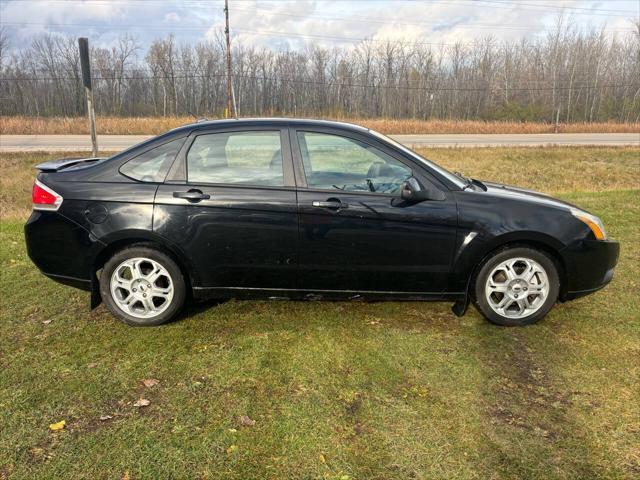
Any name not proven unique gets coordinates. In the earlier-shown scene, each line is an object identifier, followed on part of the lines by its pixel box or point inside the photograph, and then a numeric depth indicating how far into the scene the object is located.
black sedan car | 3.90
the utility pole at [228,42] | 29.41
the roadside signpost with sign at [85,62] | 8.34
